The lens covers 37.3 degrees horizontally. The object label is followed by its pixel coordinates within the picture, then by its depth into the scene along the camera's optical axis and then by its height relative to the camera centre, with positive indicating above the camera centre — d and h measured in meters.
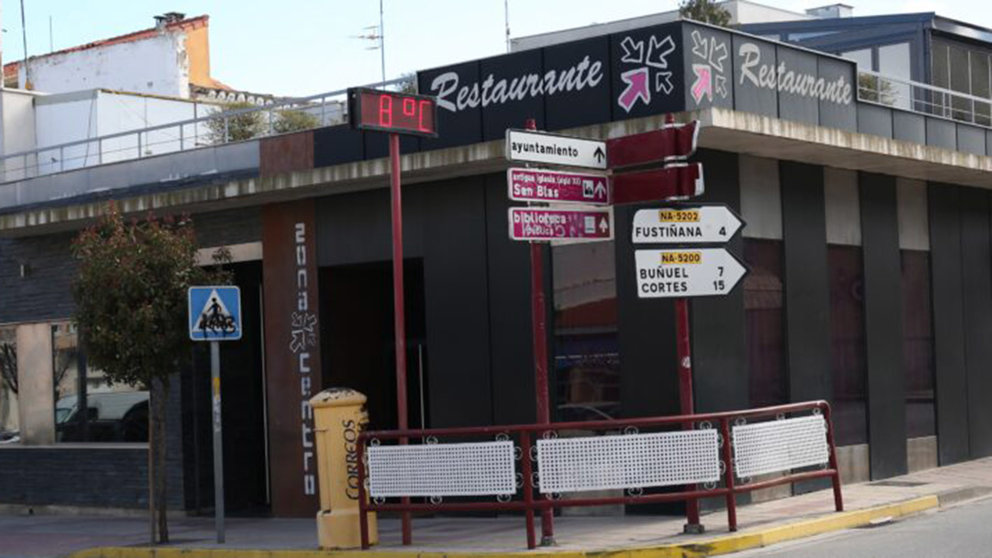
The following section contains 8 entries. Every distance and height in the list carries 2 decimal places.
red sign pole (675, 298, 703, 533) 12.84 -0.63
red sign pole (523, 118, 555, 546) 12.68 -0.30
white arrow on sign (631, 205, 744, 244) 12.81 +0.70
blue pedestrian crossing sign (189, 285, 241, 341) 14.70 +0.09
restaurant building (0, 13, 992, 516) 15.18 +0.43
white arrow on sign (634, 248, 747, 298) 12.76 +0.28
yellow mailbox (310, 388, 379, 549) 13.64 -1.37
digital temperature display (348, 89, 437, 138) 13.08 +1.86
